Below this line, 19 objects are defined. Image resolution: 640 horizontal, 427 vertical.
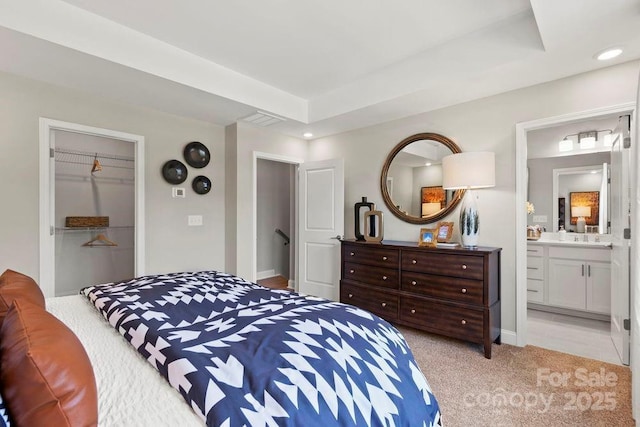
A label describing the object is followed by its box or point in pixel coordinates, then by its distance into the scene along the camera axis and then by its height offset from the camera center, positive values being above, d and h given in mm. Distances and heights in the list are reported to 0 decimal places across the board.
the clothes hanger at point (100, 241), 4387 -384
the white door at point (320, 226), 3988 -169
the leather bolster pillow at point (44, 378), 688 -388
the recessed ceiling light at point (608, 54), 2217 +1153
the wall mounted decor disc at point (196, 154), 3662 +706
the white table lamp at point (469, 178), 2760 +316
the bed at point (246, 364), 855 -504
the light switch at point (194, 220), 3701 -74
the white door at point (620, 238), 2467 -206
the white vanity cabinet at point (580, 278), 3422 -743
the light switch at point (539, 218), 4320 -66
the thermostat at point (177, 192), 3564 +250
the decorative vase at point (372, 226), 3502 -148
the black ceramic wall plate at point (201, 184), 3721 +354
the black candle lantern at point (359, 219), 3680 -65
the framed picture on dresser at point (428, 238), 3039 -243
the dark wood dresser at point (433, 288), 2648 -696
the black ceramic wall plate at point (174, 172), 3479 +475
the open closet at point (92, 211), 4203 +42
